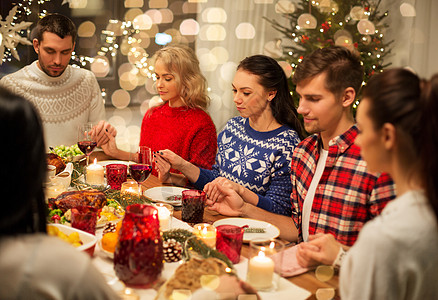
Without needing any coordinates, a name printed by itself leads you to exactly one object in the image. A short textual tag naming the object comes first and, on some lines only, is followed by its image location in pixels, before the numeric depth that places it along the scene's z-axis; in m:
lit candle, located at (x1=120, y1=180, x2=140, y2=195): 1.82
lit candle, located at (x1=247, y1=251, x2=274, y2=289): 1.14
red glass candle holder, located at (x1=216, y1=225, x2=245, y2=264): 1.28
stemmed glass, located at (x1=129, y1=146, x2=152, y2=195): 1.83
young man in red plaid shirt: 1.60
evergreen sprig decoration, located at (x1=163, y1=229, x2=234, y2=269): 1.19
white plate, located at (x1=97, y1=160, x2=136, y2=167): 2.50
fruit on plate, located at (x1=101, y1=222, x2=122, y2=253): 1.23
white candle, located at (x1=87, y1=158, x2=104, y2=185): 2.00
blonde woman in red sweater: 2.85
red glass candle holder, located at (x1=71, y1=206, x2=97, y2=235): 1.34
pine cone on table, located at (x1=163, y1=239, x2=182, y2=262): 1.27
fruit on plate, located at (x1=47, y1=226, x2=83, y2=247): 1.16
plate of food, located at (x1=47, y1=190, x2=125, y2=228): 1.45
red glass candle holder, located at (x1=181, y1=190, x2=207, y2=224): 1.62
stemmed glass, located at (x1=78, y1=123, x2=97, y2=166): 2.20
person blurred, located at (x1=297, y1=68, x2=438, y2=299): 0.85
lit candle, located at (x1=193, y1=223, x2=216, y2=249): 1.35
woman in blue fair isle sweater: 2.22
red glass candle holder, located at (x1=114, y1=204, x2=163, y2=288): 1.08
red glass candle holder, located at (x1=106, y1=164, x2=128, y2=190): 2.02
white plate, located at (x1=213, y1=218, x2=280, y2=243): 1.52
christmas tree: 3.95
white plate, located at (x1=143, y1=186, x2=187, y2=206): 1.88
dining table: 1.15
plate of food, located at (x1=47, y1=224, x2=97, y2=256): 1.17
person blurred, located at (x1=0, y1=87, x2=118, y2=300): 0.68
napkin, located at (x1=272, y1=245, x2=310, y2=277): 1.19
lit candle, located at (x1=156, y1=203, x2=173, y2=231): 1.46
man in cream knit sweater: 3.09
